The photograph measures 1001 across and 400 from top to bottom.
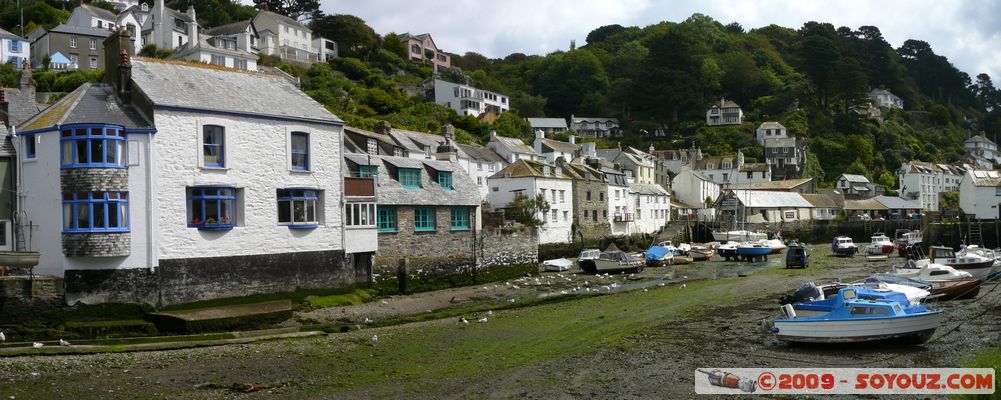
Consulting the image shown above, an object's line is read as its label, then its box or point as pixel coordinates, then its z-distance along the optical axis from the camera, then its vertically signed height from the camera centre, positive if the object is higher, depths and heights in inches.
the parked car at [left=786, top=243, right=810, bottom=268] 1904.5 -116.3
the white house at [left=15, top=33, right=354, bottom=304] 933.8 +52.4
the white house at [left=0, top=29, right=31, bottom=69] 2849.4 +678.7
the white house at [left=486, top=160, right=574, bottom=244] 2148.1 +77.9
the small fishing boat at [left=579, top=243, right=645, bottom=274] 1763.8 -108.7
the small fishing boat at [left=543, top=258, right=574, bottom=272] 1820.9 -112.7
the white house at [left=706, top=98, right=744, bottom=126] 4788.4 +601.6
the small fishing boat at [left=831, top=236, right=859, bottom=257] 2290.8 -114.9
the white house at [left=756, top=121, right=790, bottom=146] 4384.8 +451.7
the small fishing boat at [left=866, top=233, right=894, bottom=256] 2231.8 -113.1
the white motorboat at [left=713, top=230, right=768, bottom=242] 2620.6 -82.3
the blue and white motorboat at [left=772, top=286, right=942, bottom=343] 838.5 -124.6
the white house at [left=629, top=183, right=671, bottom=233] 2773.1 +30.6
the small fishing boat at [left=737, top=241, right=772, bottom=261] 2193.7 -110.7
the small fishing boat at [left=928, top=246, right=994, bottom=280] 1563.7 -115.7
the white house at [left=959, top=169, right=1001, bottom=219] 2790.4 +33.1
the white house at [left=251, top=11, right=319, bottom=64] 3619.6 +883.9
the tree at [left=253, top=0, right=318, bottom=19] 4431.6 +1236.0
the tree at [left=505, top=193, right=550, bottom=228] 1984.5 +25.3
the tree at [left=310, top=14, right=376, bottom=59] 4215.1 +1031.1
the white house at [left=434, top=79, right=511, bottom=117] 3898.6 +614.8
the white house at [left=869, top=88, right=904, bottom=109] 5823.3 +829.0
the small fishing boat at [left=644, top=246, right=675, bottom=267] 2053.4 -111.6
